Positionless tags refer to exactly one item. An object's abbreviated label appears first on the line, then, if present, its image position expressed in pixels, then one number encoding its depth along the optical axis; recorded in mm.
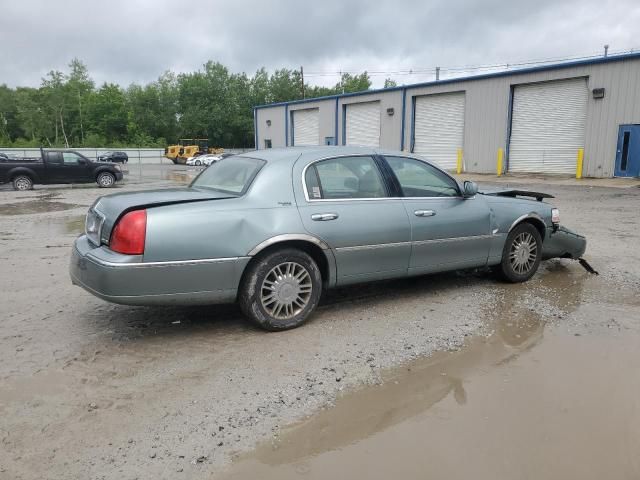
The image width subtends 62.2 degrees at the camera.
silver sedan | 3986
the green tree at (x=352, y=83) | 94750
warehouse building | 22969
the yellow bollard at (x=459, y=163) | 29859
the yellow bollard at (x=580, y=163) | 24141
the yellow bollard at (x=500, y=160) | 27391
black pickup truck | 18734
